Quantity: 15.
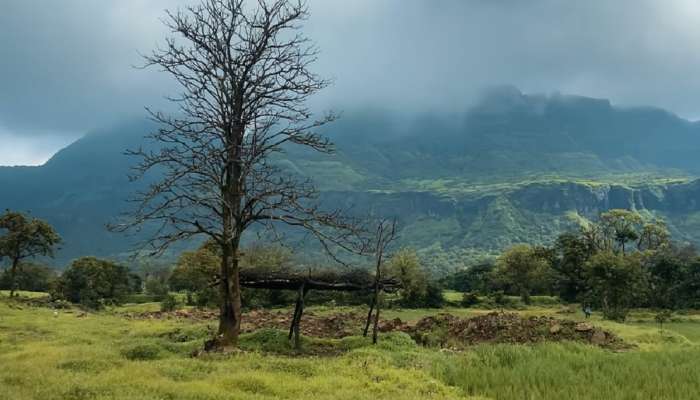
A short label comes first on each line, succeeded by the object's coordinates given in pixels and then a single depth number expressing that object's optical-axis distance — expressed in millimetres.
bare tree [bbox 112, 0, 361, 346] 16641
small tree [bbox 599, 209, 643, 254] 73312
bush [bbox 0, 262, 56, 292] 77375
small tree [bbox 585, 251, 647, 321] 46781
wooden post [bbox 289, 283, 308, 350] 19109
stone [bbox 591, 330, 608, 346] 21250
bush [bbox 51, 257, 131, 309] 54531
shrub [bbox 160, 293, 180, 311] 46341
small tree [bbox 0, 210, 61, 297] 52062
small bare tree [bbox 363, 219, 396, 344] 19141
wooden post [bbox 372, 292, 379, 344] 18934
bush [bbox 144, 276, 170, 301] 69738
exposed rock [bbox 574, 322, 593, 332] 22475
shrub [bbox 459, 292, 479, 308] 64375
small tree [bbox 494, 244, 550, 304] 74500
